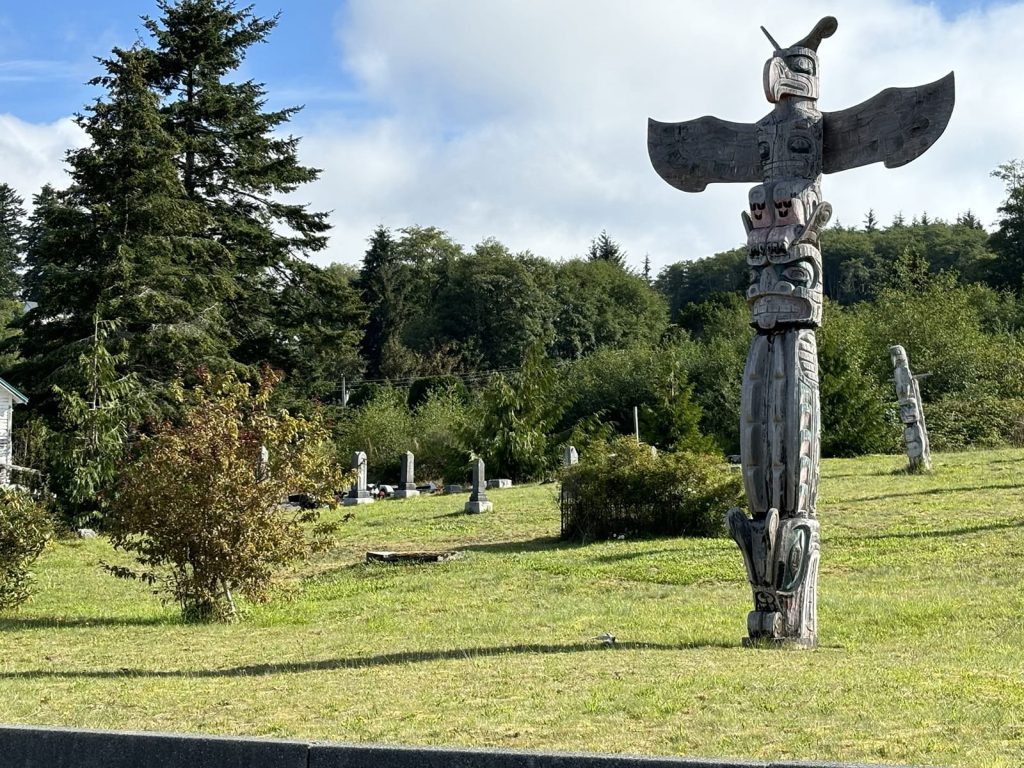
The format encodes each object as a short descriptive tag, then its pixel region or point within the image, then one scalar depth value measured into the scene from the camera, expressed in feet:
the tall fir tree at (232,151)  129.49
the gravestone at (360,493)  101.55
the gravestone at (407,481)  105.19
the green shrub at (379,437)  135.23
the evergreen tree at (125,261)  107.45
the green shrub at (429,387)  162.20
